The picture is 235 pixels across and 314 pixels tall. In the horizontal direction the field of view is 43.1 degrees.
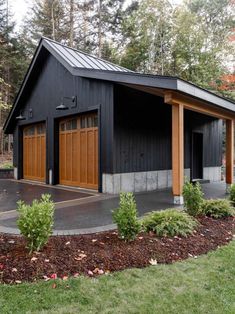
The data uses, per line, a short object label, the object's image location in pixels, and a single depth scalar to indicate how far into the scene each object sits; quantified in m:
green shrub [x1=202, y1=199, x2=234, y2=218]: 5.56
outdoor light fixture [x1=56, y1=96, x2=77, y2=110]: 9.65
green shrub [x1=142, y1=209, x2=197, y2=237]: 4.28
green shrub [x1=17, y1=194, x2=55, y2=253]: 3.40
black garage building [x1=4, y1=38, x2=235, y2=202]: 7.53
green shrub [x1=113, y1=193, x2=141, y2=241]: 3.88
